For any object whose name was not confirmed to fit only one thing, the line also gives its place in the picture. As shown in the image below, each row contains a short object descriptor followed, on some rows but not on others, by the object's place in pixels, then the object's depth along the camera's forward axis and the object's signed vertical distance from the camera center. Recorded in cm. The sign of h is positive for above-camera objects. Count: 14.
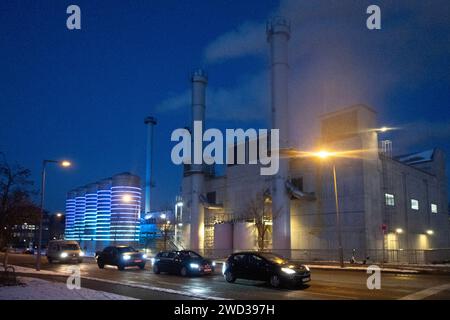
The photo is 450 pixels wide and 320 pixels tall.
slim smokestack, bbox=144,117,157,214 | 9919 +1254
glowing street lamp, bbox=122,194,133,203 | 9562 +652
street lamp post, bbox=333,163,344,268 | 2963 -210
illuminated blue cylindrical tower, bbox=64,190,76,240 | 11939 +348
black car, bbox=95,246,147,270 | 2860 -206
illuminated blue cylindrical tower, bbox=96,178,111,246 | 9888 +378
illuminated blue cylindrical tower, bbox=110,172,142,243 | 9531 +432
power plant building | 4356 +365
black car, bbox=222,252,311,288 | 1786 -182
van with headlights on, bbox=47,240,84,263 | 3531 -204
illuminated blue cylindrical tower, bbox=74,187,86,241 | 11234 +494
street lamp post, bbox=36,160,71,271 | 2811 +296
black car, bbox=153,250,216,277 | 2384 -204
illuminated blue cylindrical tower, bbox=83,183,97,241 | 10400 +325
